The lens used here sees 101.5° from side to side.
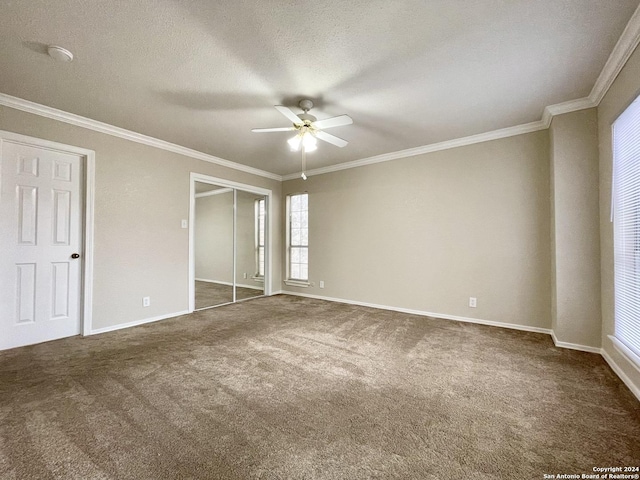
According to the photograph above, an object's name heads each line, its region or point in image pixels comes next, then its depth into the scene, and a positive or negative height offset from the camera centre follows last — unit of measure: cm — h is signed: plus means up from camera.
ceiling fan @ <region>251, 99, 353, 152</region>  248 +119
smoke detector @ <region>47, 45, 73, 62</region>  194 +144
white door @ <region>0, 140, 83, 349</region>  269 -2
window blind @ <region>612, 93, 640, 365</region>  196 +13
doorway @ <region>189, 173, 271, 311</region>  435 +1
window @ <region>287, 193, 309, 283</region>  550 +13
